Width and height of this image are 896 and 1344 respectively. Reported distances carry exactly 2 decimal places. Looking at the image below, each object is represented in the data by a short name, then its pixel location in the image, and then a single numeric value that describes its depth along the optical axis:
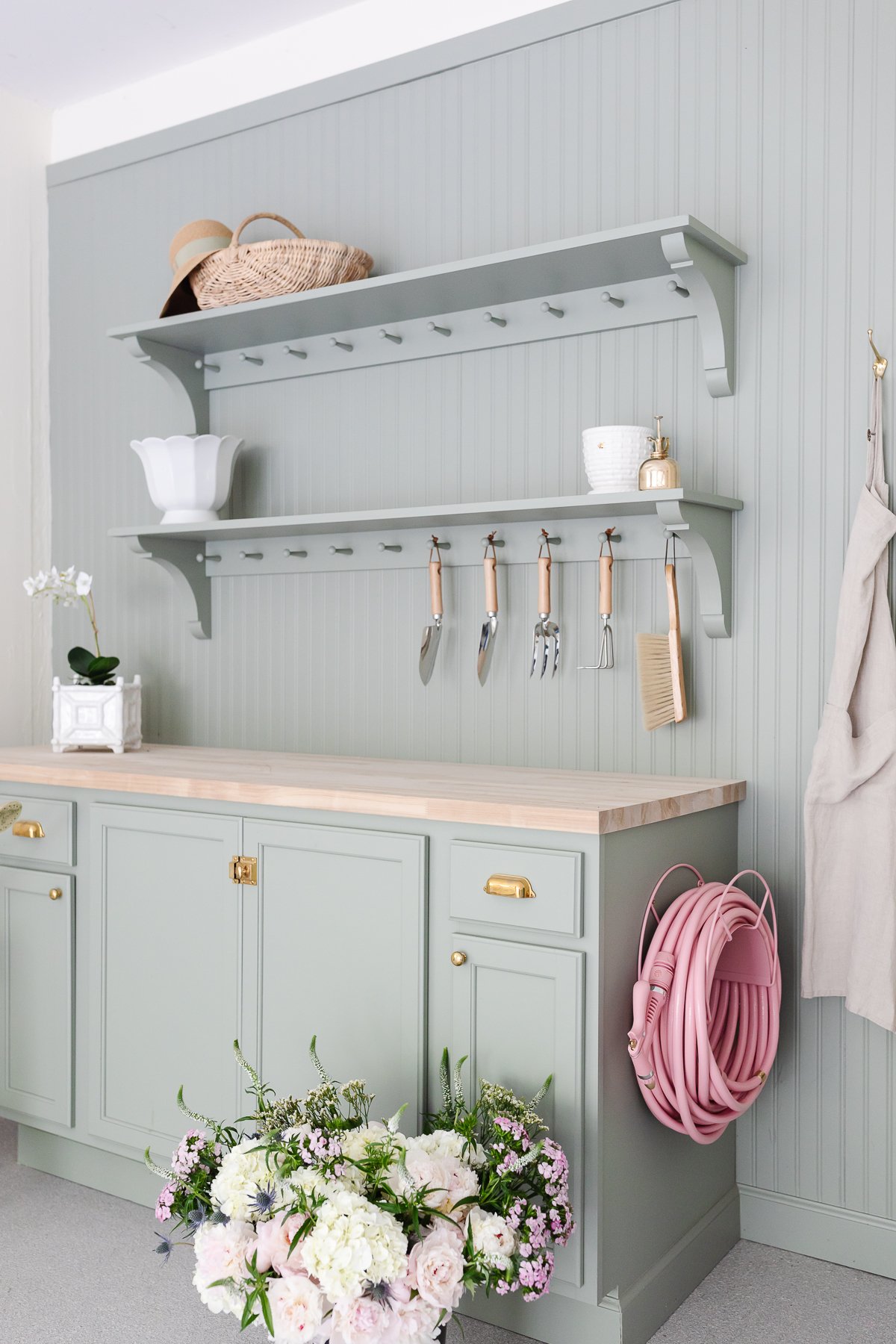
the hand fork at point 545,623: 2.46
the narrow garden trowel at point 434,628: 2.62
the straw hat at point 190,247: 2.79
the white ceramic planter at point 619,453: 2.29
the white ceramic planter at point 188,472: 2.82
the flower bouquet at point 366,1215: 1.59
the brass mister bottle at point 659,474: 2.20
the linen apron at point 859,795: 2.10
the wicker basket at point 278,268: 2.58
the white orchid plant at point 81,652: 2.91
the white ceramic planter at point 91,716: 2.85
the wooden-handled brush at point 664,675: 2.33
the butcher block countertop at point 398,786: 1.90
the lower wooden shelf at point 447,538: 2.25
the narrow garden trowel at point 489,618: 2.54
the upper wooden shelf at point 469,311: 2.23
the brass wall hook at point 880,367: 2.18
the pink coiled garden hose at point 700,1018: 1.87
